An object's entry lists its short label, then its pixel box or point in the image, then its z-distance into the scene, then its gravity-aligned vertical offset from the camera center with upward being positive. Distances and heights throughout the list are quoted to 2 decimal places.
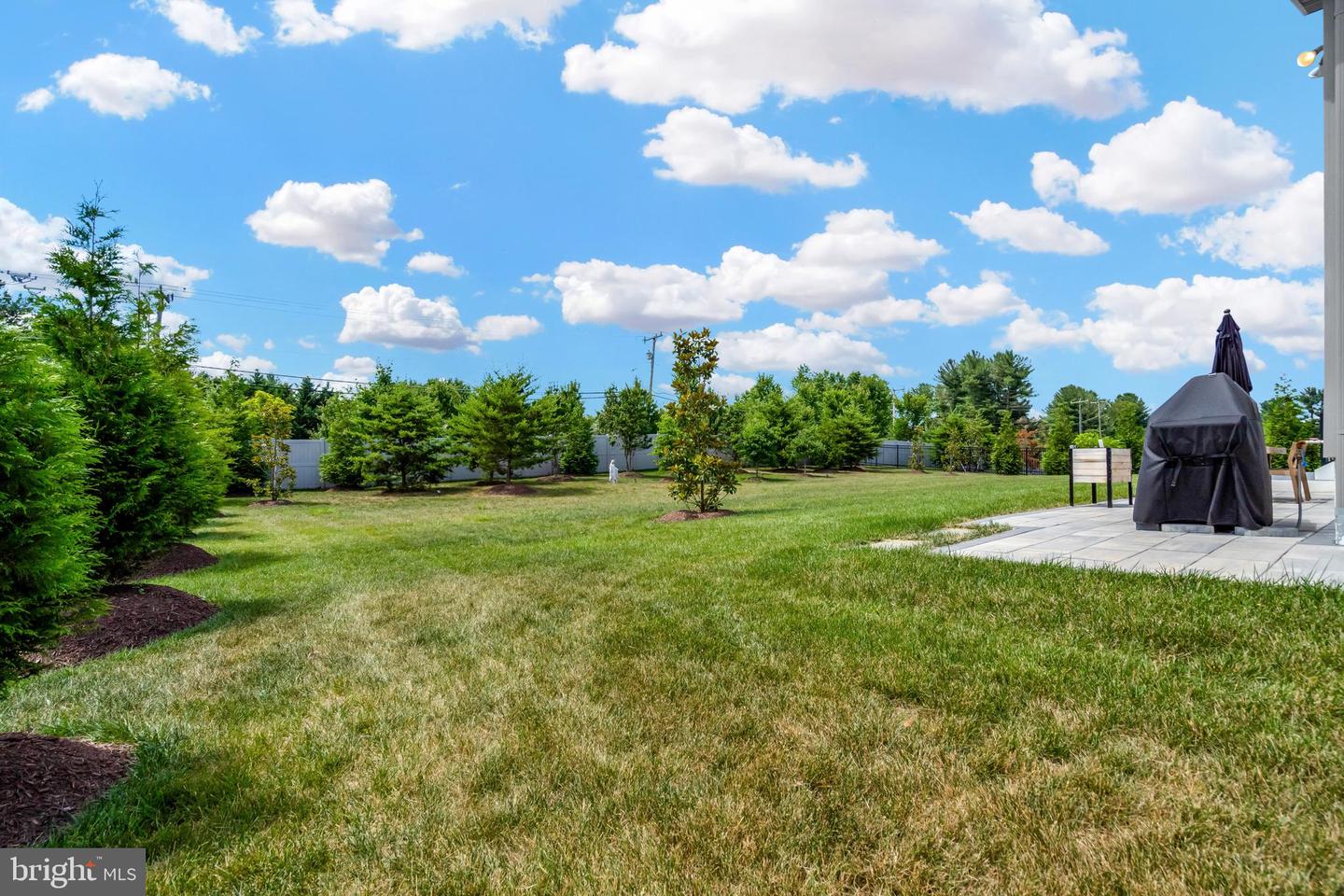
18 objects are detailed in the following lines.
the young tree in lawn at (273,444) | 19.64 +0.38
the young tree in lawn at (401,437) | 22.80 +0.65
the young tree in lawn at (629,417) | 31.83 +1.76
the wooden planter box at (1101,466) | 9.67 -0.25
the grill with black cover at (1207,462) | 6.82 -0.14
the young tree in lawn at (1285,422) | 21.58 +0.82
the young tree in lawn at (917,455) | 40.06 -0.21
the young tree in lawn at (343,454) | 23.48 +0.10
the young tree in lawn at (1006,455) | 35.97 -0.23
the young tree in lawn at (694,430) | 13.24 +0.45
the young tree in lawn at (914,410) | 47.88 +3.11
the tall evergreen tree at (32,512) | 2.79 -0.23
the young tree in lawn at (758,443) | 33.66 +0.45
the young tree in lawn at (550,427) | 24.78 +1.09
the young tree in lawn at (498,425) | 23.62 +1.07
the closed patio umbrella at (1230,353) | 8.16 +1.15
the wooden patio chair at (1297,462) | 8.04 -0.18
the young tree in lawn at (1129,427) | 30.73 +1.09
